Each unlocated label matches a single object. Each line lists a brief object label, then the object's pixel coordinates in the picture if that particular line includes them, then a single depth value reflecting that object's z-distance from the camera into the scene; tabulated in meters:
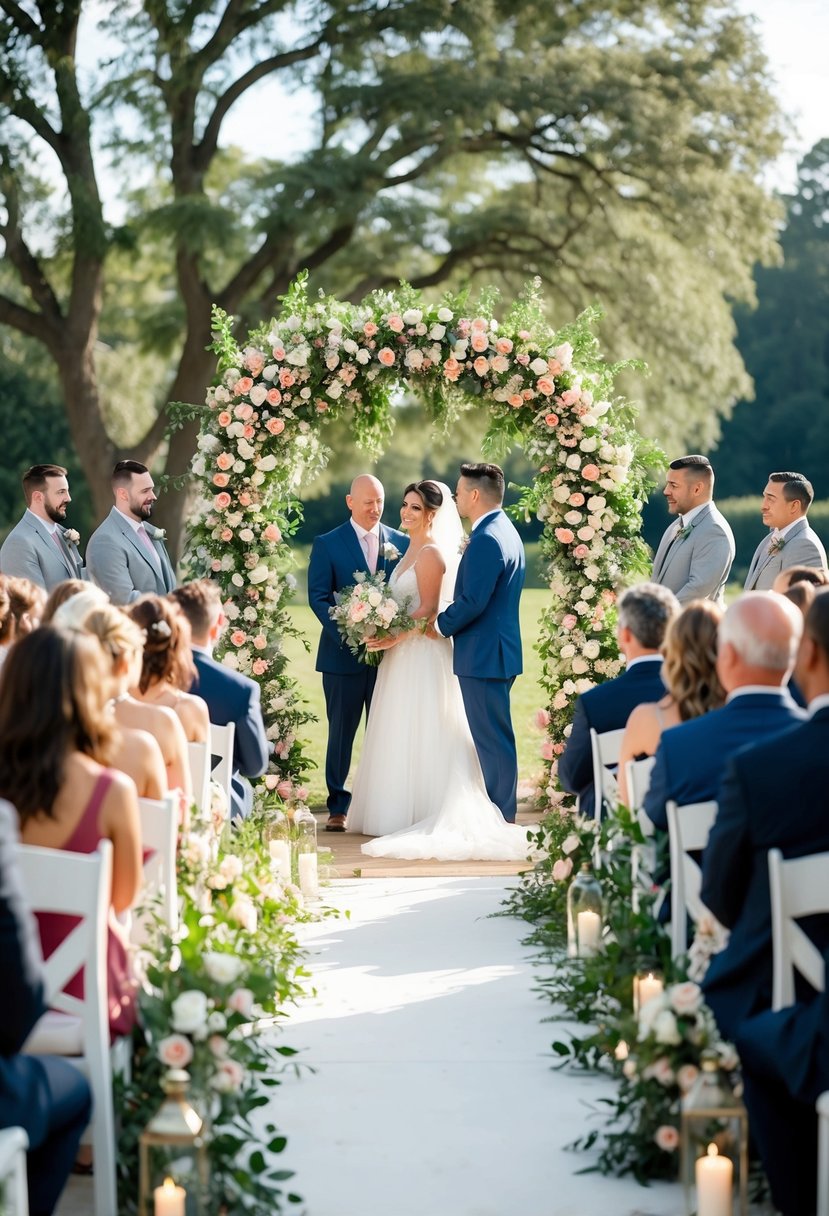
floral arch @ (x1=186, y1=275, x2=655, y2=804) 9.45
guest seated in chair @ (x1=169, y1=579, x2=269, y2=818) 6.36
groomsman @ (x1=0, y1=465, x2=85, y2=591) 8.87
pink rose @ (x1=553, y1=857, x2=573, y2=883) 6.78
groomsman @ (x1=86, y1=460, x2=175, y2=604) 9.01
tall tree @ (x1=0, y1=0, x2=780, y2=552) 19.44
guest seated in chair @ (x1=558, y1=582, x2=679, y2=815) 5.71
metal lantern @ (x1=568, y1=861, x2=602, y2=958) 5.76
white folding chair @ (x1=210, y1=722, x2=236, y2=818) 6.57
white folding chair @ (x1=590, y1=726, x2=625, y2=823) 6.18
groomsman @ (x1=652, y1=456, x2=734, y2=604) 9.02
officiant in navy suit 10.05
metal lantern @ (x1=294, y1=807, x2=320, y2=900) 7.83
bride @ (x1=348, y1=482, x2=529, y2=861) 9.73
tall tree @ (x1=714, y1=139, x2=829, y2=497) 45.81
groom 9.44
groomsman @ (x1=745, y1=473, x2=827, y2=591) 8.73
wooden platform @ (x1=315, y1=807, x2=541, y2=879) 8.68
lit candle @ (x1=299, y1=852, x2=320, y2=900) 7.83
